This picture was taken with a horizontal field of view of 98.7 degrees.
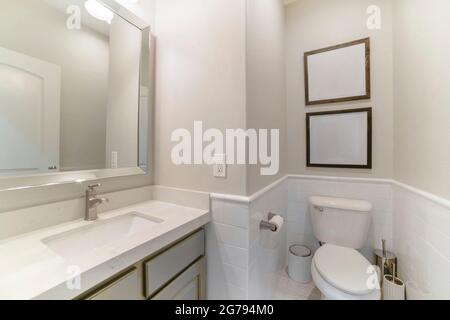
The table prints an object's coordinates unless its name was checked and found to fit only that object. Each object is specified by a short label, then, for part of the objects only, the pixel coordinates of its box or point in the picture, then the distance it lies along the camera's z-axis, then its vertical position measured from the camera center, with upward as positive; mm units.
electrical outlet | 1016 -28
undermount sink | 738 -327
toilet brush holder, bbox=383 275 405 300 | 1185 -793
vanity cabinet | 635 -454
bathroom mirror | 774 +340
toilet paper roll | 1119 -361
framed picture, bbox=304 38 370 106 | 1517 +728
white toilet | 1039 -622
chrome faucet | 908 -201
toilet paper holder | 1090 -367
